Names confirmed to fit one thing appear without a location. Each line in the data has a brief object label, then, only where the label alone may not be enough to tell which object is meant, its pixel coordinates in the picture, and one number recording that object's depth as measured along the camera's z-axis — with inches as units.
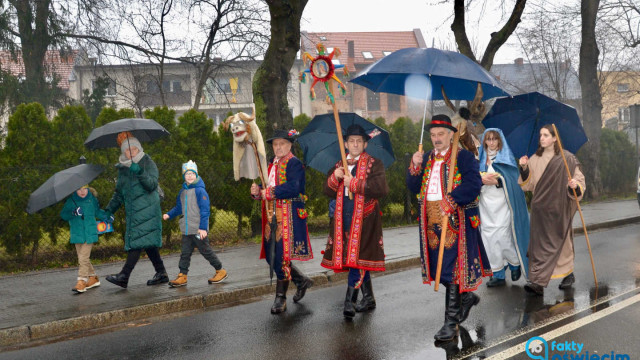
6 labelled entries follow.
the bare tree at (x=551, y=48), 1216.6
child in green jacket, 300.4
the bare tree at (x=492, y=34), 644.7
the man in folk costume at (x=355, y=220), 241.6
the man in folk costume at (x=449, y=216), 215.9
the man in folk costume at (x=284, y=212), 253.3
